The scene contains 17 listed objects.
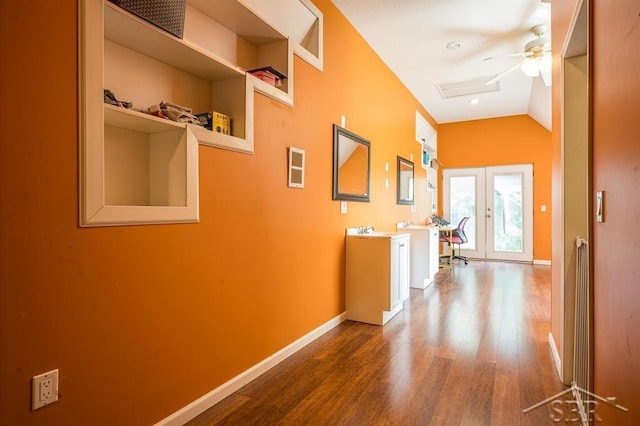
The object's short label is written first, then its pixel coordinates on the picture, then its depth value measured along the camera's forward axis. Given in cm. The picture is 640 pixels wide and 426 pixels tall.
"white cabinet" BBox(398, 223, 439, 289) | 480
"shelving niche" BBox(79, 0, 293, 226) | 139
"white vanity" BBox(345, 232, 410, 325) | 328
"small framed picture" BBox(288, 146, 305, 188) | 265
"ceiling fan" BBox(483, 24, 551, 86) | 369
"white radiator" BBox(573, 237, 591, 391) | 195
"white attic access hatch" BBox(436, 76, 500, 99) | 532
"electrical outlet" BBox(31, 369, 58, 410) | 124
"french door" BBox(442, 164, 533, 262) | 707
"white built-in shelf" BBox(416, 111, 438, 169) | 644
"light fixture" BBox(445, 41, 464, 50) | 395
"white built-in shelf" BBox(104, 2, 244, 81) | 152
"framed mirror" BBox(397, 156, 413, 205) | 516
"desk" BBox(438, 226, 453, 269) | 632
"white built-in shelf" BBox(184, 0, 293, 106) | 208
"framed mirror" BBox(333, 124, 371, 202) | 330
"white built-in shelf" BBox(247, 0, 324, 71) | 249
